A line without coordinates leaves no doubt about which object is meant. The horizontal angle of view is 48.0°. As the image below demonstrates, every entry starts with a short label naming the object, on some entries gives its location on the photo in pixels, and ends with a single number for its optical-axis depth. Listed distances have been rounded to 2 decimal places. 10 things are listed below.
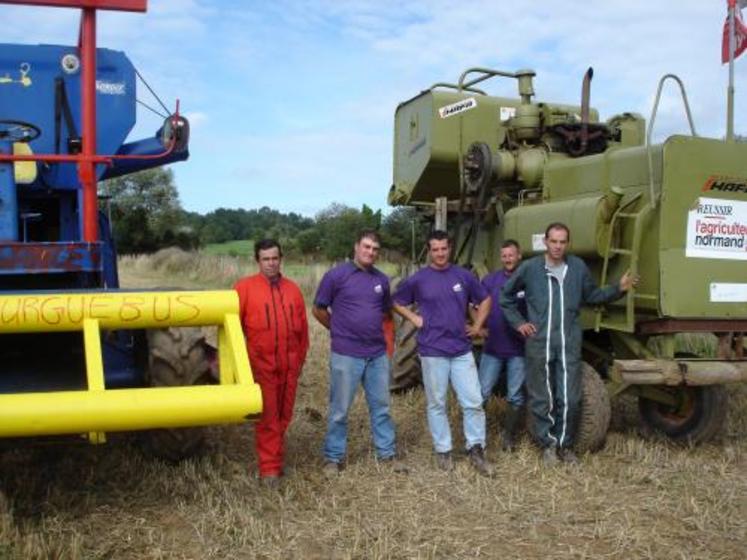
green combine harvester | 5.25
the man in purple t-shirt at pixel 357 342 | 5.20
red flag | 6.91
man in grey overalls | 5.26
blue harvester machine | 3.57
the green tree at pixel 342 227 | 28.00
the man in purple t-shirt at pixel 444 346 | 5.27
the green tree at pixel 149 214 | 35.31
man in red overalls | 4.82
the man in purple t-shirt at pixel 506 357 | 5.77
